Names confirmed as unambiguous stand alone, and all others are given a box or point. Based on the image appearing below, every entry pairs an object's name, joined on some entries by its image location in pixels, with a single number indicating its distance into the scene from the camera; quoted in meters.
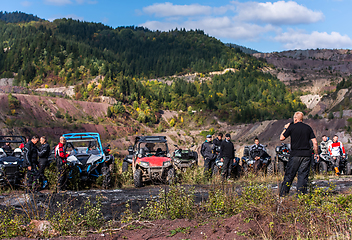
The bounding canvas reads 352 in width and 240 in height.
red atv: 10.88
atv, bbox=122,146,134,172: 13.69
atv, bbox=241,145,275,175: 12.59
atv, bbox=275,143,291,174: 12.80
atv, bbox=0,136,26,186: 10.09
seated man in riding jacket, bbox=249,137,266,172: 12.41
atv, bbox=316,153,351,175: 13.62
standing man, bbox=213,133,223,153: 12.34
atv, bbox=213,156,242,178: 11.89
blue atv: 10.49
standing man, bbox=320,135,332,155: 13.82
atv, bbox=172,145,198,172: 13.35
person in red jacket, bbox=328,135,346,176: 13.41
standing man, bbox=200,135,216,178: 11.88
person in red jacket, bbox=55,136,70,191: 9.52
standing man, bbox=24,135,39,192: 9.49
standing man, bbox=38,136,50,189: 9.64
